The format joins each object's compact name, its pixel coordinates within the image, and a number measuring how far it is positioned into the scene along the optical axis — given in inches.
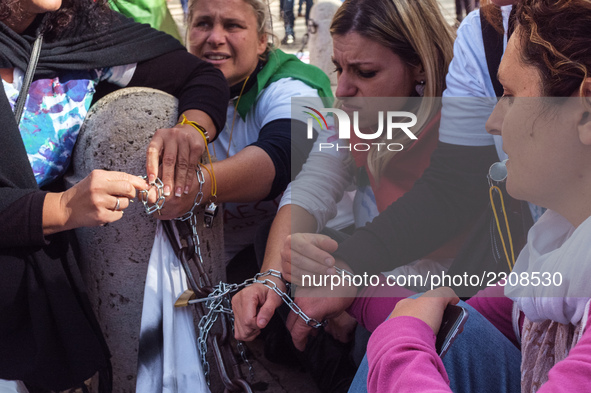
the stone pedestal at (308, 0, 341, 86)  190.5
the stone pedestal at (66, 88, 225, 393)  80.0
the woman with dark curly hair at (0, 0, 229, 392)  73.5
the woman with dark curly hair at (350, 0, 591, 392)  45.6
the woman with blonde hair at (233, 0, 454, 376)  89.7
